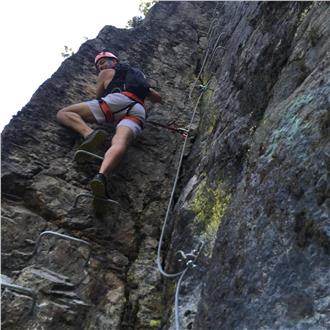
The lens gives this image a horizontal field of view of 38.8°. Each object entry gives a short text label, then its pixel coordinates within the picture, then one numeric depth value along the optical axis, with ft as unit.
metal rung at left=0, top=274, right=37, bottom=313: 12.40
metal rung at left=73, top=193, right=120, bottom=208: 16.05
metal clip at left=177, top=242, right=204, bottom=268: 12.26
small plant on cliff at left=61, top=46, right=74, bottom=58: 44.14
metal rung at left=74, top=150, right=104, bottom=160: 17.57
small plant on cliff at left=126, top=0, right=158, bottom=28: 49.08
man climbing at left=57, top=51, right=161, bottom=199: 17.71
